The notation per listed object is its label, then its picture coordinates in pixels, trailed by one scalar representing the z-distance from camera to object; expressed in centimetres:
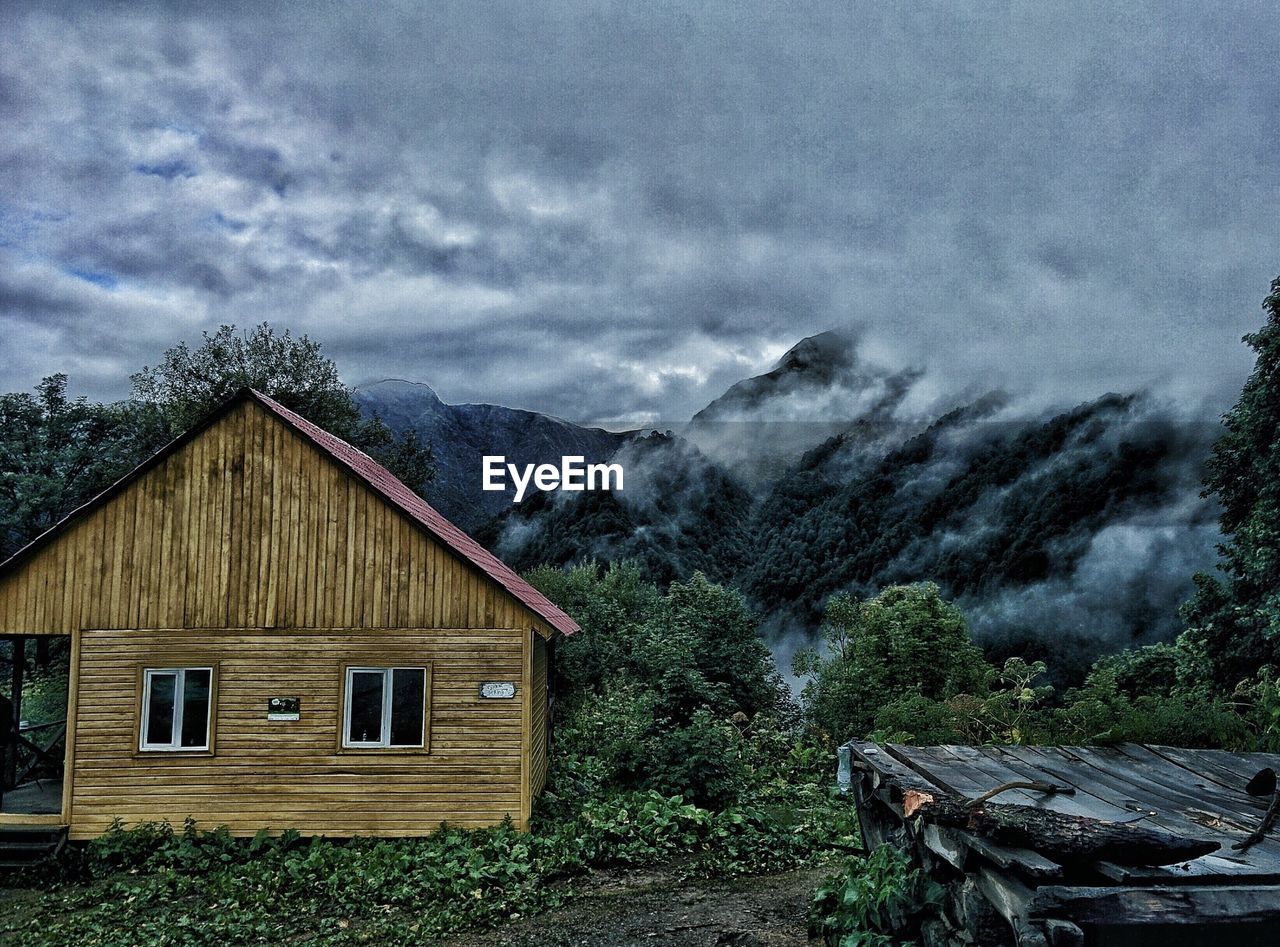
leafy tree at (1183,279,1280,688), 2011
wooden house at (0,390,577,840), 1308
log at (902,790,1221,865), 363
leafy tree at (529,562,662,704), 2578
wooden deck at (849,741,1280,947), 363
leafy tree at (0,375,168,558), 3222
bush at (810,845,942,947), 575
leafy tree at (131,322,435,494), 3362
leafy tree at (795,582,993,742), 1922
